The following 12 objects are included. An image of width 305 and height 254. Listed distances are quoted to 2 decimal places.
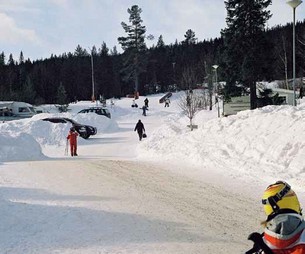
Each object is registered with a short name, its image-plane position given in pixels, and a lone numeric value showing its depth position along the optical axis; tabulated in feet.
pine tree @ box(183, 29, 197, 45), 435.53
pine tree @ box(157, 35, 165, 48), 439.14
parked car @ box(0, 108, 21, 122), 167.78
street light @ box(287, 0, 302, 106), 56.59
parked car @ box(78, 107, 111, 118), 143.95
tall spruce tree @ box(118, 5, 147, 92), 280.92
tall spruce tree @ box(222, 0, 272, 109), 99.35
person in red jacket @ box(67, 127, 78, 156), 73.15
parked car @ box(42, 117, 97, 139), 101.45
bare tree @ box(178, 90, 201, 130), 111.24
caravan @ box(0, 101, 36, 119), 172.04
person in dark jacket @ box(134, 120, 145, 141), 92.73
